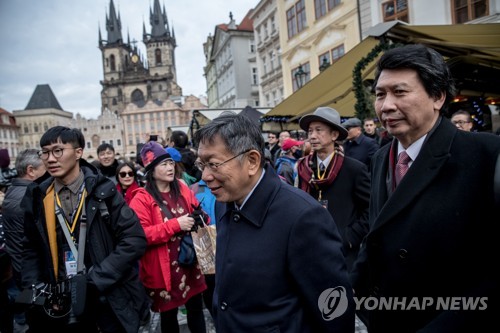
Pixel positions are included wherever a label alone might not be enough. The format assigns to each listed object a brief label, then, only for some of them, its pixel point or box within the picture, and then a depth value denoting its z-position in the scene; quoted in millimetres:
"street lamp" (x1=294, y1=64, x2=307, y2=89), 11656
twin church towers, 114625
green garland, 6894
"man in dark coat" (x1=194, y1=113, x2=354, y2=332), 1718
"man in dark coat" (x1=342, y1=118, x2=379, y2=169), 6176
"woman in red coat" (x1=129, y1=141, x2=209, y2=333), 3422
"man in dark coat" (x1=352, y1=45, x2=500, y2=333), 1509
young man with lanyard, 2701
